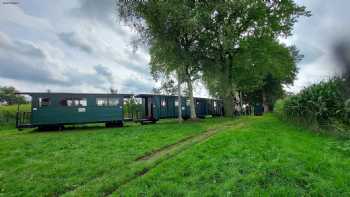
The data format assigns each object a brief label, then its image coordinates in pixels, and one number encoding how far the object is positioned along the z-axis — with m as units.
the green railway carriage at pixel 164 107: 18.42
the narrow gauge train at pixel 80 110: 13.51
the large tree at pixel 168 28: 14.39
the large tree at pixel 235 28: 15.82
